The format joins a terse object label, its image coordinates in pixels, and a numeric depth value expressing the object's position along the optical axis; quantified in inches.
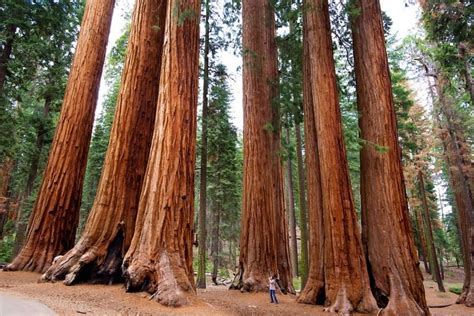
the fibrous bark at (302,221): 479.5
